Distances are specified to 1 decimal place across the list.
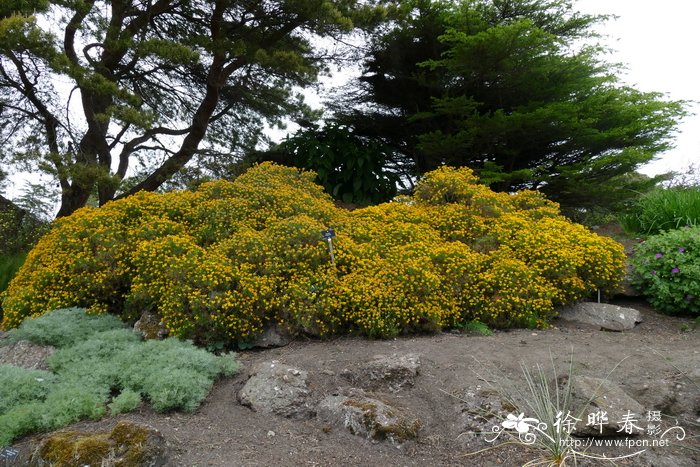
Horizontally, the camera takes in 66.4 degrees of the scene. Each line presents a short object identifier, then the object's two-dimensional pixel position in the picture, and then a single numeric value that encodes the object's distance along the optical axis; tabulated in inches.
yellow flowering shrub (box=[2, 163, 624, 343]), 181.3
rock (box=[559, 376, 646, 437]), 122.5
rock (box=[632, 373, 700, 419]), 135.9
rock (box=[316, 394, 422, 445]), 124.2
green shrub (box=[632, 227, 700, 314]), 227.9
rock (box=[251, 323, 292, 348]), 183.9
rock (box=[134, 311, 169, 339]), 183.4
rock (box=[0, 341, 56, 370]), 165.8
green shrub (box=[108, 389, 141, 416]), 134.6
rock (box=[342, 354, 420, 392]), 146.2
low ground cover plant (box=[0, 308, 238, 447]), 131.7
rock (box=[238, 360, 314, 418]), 137.0
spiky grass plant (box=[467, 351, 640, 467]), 111.7
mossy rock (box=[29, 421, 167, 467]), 108.7
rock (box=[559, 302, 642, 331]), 218.2
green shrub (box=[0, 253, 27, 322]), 283.4
